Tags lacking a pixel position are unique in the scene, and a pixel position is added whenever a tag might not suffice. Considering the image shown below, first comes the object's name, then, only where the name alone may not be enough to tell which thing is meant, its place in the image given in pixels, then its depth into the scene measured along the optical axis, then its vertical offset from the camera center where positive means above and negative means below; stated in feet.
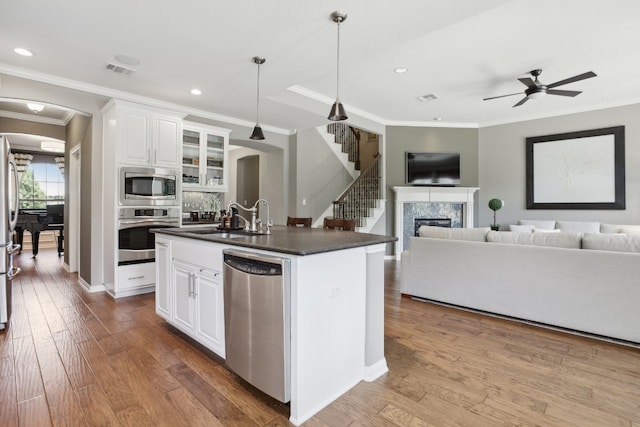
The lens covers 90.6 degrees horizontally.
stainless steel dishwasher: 5.74 -2.08
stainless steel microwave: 13.25 +1.16
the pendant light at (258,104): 10.86 +5.26
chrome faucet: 9.22 -0.38
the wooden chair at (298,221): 13.63 -0.38
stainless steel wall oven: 13.26 -0.78
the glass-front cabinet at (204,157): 15.93 +2.90
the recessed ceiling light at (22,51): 10.13 +5.26
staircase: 22.39 +0.90
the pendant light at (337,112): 9.16 +2.91
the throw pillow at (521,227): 18.73 -0.91
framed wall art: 18.53 +2.61
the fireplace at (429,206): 22.49 +0.45
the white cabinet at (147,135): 13.12 +3.40
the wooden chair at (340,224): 11.72 -0.46
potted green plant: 20.95 +0.48
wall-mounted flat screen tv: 22.95 +3.21
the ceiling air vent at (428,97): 17.34 +6.44
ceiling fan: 13.85 +5.56
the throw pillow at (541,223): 19.44 -0.71
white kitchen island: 5.69 -1.93
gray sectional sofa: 8.89 -2.07
